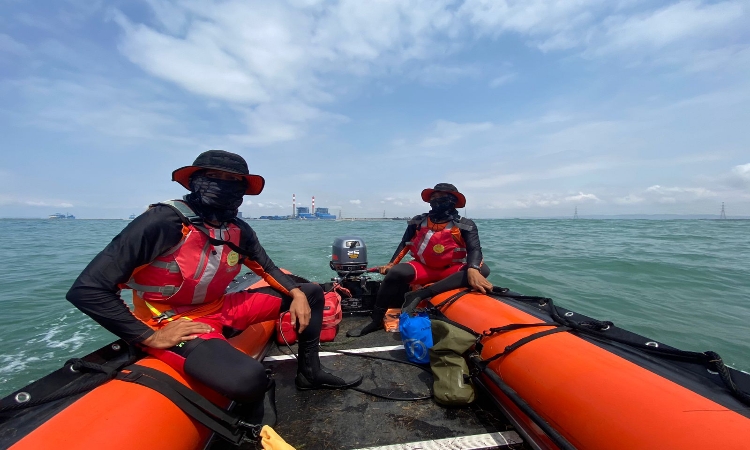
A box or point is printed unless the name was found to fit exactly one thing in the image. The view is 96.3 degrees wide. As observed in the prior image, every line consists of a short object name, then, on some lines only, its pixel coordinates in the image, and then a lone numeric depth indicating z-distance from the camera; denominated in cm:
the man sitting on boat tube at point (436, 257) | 373
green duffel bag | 220
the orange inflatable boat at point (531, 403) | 128
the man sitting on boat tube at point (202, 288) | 166
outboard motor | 463
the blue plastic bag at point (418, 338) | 277
